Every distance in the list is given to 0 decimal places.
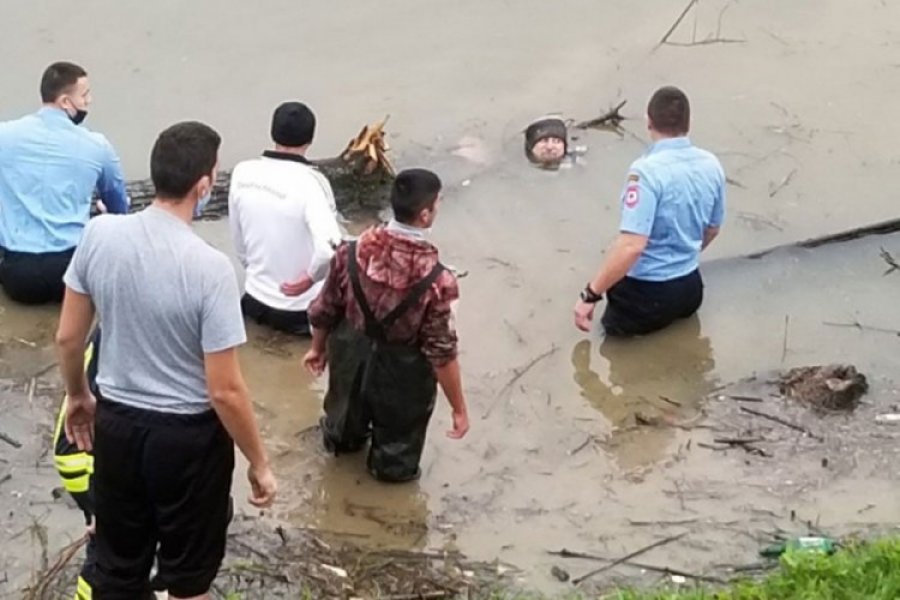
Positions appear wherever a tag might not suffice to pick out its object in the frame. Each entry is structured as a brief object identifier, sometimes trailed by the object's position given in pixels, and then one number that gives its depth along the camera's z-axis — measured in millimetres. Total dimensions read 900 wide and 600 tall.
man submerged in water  20187
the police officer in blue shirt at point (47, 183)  16234
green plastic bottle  11945
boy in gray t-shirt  9031
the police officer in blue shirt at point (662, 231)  15609
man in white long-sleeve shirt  14602
